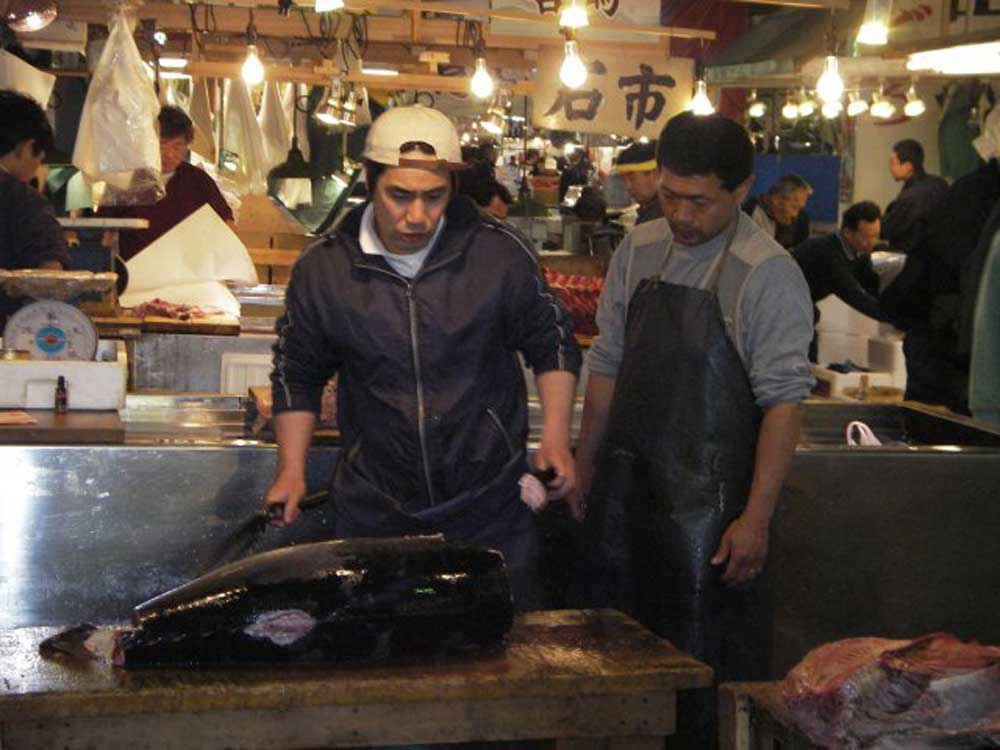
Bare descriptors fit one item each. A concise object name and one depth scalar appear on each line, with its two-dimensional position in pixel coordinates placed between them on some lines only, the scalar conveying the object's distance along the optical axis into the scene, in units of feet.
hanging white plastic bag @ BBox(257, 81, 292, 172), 41.96
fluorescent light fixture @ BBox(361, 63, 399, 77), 38.09
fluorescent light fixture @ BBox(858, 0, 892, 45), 25.71
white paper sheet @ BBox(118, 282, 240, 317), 30.37
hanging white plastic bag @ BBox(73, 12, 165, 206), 24.53
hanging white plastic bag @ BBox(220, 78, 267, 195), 40.83
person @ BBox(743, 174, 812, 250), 52.49
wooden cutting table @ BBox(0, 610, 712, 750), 10.82
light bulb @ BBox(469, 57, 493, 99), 33.47
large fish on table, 11.53
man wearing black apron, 15.05
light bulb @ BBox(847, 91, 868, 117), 54.08
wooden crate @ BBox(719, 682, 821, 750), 11.48
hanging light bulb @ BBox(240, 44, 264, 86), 31.40
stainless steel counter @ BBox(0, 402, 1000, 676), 16.96
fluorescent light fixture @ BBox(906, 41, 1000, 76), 26.73
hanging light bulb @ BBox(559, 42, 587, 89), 30.14
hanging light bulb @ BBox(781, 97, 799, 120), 74.01
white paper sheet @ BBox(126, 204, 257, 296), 30.78
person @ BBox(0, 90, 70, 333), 24.34
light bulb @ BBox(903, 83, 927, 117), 63.10
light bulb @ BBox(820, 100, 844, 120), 51.84
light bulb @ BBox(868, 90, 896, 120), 61.36
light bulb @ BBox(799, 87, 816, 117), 64.93
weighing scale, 19.07
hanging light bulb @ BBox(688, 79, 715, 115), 34.47
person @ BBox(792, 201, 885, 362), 40.34
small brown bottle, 18.30
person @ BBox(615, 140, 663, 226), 27.45
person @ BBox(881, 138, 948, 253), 52.01
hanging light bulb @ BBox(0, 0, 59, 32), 26.63
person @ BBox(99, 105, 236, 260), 32.96
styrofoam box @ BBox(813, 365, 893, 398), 30.25
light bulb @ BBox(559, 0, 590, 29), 25.50
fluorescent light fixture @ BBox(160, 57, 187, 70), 34.30
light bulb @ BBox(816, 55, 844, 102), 32.37
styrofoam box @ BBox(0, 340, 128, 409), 18.25
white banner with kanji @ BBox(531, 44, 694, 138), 34.14
